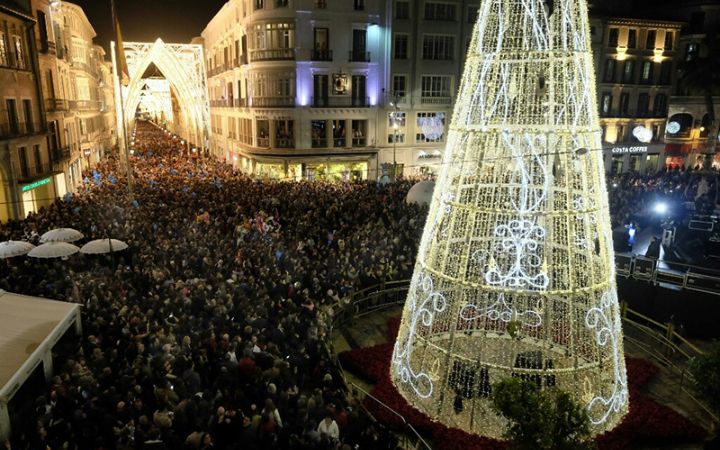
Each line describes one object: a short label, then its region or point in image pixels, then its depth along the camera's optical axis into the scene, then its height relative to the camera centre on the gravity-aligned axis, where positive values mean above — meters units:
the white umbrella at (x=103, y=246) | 15.72 -4.22
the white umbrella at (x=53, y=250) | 14.88 -4.14
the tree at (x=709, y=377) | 8.72 -4.47
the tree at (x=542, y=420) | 7.07 -4.21
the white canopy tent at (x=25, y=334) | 9.12 -4.59
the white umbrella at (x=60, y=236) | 15.61 -3.87
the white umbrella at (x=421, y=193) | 21.89 -3.62
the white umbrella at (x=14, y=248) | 14.69 -4.05
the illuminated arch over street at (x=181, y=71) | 47.22 +3.35
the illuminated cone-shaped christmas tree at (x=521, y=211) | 9.23 -1.86
